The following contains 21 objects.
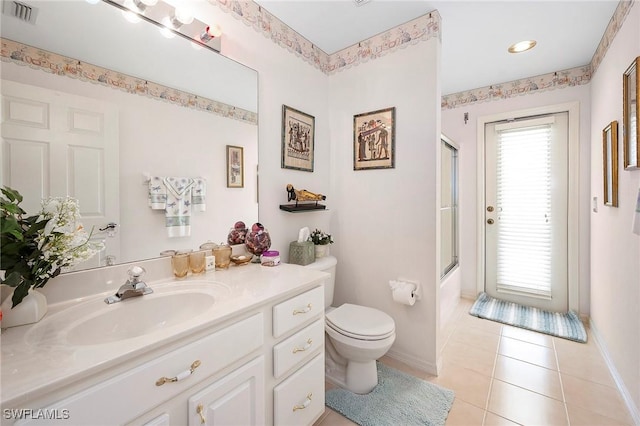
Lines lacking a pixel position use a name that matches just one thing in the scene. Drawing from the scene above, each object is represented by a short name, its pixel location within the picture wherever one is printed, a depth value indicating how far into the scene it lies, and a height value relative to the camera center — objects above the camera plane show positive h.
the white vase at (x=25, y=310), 0.79 -0.30
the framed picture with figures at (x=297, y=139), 1.90 +0.54
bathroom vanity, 0.61 -0.42
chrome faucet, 1.02 -0.30
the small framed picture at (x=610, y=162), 1.74 +0.32
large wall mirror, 0.94 +0.40
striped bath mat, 2.34 -1.05
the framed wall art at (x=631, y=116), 1.38 +0.51
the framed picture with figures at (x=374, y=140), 1.99 +0.55
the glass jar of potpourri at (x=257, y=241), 1.58 -0.18
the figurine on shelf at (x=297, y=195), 1.91 +0.12
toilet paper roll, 1.84 -0.59
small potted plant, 2.03 -0.24
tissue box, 1.85 -0.29
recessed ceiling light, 2.13 +1.33
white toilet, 1.54 -0.77
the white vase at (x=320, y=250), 2.02 -0.30
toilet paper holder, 1.88 -0.53
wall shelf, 1.87 +0.03
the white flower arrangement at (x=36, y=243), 0.79 -0.10
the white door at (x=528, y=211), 2.68 -0.01
